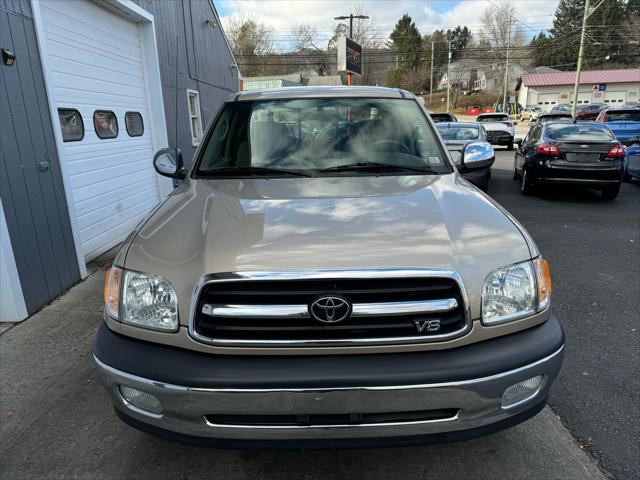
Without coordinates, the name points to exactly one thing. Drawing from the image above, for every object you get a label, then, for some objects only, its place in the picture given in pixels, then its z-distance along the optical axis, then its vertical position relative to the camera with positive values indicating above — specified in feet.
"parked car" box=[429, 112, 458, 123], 57.77 -0.79
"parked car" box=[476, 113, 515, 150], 64.18 -3.13
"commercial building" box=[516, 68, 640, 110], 194.49 +8.09
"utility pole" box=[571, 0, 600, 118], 79.88 +8.04
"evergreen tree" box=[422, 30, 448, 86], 273.33 +32.98
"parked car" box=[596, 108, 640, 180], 45.39 -1.55
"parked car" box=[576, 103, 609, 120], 74.00 -1.31
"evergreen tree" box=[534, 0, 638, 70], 220.43 +33.77
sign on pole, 70.13 +8.73
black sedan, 28.48 -3.02
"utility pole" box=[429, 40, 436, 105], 251.19 +9.51
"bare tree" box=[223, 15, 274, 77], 158.61 +23.03
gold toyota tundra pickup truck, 5.79 -2.77
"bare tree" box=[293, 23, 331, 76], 175.03 +21.17
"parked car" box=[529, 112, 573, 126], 66.59 -1.07
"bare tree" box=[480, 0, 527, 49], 190.70 +31.80
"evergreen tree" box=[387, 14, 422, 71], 259.80 +37.72
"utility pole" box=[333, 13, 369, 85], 74.23 +18.96
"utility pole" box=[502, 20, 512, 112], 180.75 +5.22
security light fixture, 12.55 +1.69
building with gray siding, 12.97 -0.24
